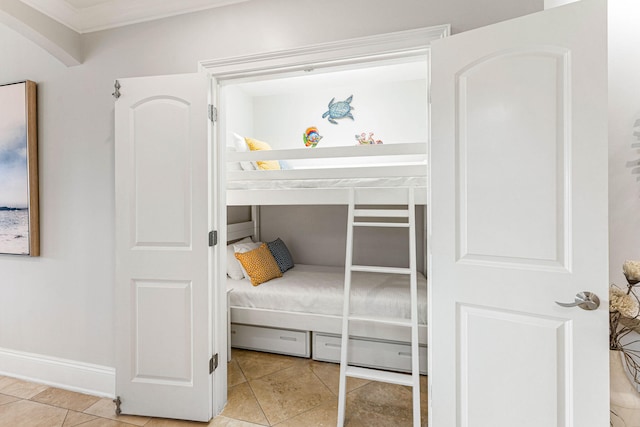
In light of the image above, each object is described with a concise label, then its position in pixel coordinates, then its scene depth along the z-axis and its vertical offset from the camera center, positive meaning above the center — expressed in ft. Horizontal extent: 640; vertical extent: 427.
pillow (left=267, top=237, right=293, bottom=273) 11.57 -1.61
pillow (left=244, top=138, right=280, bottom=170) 10.34 +1.65
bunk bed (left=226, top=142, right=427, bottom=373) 7.94 -2.28
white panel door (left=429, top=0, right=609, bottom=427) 4.09 -0.17
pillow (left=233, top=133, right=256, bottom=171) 10.27 +2.13
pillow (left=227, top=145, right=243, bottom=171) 10.22 +1.46
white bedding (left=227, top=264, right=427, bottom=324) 8.16 -2.31
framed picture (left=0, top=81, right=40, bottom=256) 7.71 +1.10
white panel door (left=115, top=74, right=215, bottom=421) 6.28 -0.75
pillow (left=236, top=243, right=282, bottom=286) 10.02 -1.74
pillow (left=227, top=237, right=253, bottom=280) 10.71 -1.88
